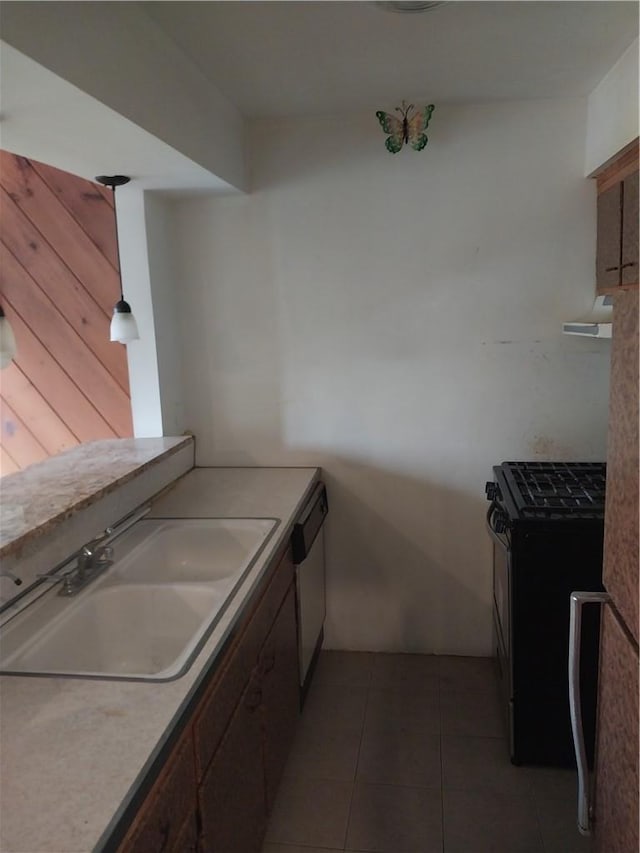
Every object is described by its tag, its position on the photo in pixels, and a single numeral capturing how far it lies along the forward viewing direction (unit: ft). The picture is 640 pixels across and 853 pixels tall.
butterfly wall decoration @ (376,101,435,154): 8.21
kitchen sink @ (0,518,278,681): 5.07
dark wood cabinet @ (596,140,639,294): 6.38
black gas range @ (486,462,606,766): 7.04
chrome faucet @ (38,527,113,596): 5.87
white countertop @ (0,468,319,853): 3.27
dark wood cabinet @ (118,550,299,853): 3.94
